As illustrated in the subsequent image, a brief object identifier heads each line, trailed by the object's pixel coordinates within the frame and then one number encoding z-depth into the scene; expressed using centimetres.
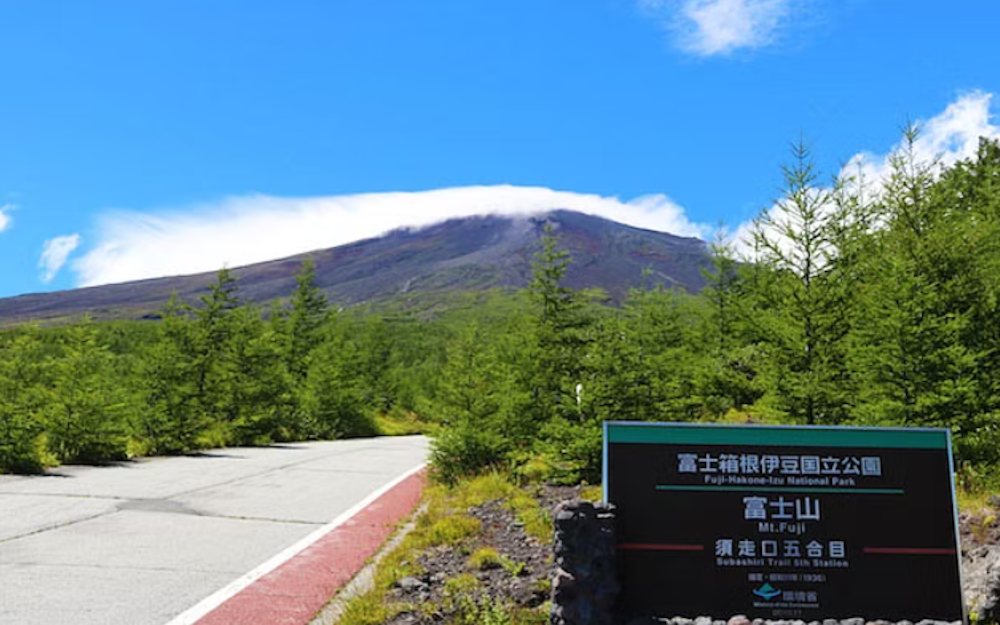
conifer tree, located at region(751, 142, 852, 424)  1098
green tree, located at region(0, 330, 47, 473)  1231
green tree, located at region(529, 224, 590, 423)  1205
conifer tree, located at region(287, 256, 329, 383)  3772
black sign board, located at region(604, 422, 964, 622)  439
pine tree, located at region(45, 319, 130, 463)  1416
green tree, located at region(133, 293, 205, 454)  1833
